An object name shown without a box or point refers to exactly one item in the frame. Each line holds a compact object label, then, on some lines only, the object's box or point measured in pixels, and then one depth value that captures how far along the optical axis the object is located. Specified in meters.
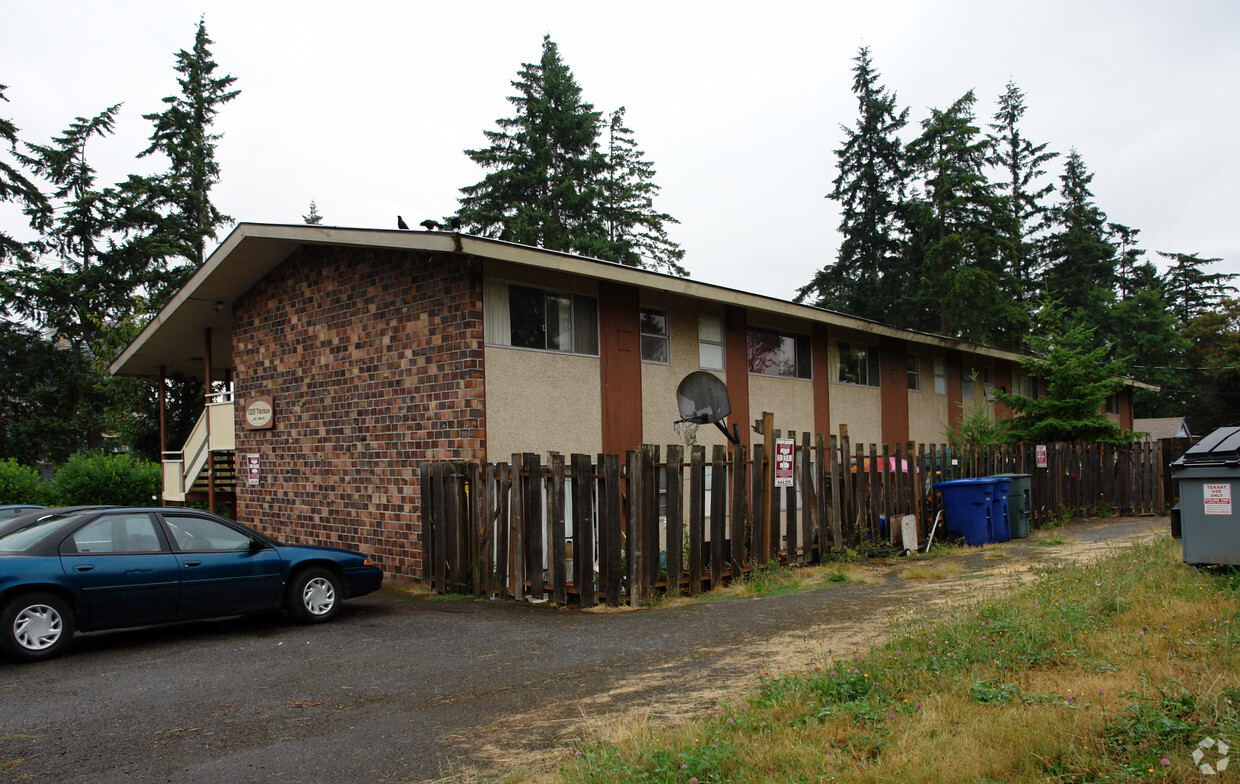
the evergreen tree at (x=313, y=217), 61.62
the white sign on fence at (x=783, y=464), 11.15
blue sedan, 7.65
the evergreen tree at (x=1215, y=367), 52.28
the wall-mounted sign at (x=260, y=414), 15.22
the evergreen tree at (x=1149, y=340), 54.34
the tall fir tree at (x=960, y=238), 41.84
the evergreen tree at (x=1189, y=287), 65.62
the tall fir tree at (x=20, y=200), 39.09
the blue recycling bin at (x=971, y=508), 14.34
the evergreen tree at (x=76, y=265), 38.91
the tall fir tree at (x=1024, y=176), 52.91
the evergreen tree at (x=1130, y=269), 63.84
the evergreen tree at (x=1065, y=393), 21.66
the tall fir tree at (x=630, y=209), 42.81
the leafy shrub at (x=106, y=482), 23.09
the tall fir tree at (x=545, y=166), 40.22
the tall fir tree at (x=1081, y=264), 53.97
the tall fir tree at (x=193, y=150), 41.16
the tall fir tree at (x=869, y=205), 47.25
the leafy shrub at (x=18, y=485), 21.78
